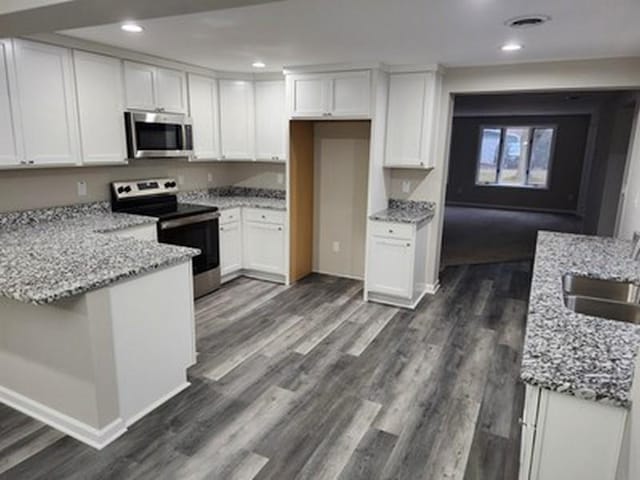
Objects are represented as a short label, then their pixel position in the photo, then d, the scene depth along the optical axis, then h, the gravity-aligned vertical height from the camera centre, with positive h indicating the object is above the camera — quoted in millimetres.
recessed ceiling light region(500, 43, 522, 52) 3269 +860
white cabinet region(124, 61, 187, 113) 3934 +592
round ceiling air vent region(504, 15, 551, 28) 2547 +831
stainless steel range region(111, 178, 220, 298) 4105 -651
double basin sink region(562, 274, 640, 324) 2295 -782
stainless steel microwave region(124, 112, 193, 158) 3959 +145
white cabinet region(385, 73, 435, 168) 4242 +366
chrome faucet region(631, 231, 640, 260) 2988 -625
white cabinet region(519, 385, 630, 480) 1347 -893
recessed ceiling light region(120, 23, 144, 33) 2983 +857
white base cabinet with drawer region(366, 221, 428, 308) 4277 -1086
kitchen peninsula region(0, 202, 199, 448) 2195 -1017
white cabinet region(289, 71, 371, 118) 4223 +594
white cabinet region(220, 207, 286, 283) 4910 -1063
